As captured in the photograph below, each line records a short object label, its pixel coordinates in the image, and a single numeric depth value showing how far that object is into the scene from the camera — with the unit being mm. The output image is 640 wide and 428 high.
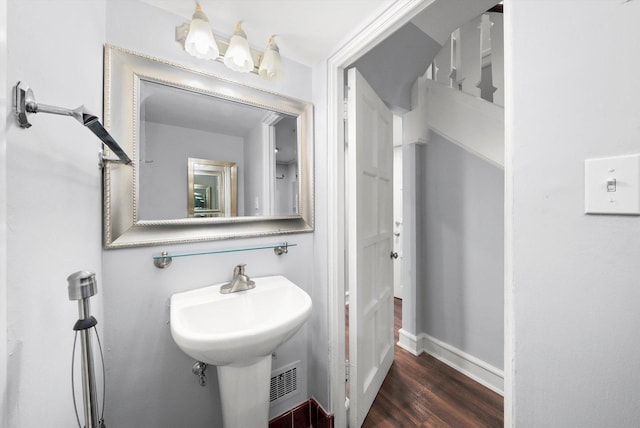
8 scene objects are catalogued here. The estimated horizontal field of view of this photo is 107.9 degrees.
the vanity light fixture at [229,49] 914
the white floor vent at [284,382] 1248
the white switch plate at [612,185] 441
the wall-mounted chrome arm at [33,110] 425
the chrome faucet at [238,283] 1045
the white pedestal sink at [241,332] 743
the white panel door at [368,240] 1194
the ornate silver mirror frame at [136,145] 860
